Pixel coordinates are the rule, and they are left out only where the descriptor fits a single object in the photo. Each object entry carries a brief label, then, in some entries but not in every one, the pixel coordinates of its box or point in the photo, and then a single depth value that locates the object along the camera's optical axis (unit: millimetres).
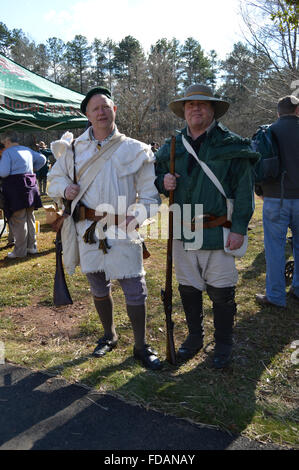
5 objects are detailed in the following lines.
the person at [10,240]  7639
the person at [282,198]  4172
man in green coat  2962
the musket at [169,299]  3160
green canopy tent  6616
